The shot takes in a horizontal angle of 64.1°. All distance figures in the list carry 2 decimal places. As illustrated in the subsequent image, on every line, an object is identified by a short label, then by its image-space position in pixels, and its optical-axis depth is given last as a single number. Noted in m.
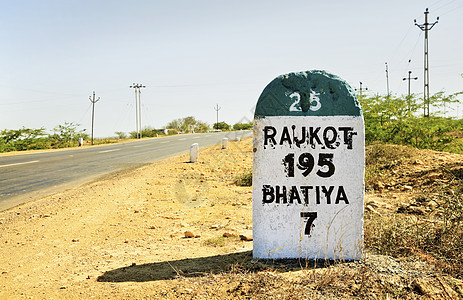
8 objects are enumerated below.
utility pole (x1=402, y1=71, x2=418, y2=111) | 45.64
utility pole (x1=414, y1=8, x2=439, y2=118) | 31.14
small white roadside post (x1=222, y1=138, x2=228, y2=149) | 19.72
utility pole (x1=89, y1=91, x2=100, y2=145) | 43.68
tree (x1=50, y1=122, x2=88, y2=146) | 34.81
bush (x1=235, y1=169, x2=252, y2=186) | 8.63
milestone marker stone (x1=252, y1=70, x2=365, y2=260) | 3.66
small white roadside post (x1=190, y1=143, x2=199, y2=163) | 13.30
